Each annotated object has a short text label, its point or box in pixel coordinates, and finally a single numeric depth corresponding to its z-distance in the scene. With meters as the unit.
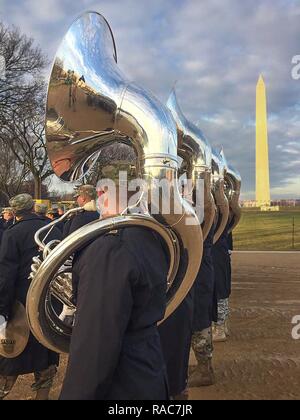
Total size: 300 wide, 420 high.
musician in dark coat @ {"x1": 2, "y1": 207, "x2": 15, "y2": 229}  9.03
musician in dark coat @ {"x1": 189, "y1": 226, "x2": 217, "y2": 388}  4.21
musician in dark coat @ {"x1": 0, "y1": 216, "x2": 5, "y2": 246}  8.50
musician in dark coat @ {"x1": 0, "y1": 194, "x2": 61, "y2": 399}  3.48
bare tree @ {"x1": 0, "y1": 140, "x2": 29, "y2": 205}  23.94
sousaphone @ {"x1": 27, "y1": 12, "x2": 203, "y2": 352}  2.05
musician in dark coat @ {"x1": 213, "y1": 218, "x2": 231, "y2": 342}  5.88
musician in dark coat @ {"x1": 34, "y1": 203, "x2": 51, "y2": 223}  6.38
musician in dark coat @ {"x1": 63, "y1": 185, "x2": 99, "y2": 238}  4.77
